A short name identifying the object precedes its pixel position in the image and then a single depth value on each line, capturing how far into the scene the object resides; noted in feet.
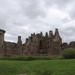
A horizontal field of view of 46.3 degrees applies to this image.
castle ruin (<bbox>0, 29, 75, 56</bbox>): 108.57
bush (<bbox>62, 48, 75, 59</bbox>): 65.55
